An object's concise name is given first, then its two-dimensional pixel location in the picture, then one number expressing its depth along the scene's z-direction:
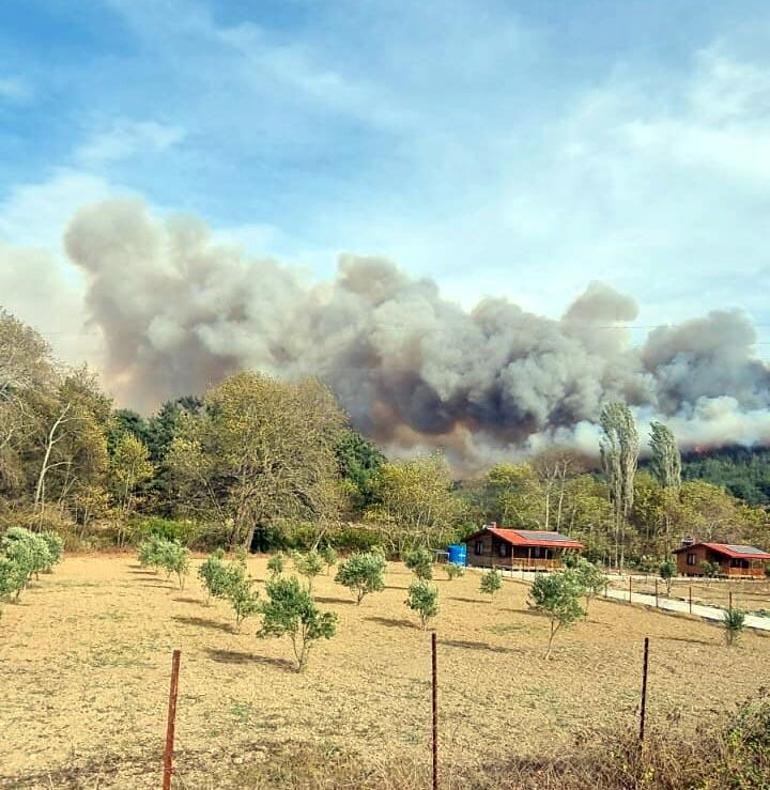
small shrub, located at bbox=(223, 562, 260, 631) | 18.61
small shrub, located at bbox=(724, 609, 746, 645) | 21.16
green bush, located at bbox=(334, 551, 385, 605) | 25.95
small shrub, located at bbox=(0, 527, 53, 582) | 22.52
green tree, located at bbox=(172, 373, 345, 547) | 53.16
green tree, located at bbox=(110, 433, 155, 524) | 58.09
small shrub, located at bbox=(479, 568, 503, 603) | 31.93
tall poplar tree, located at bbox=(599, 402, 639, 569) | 77.69
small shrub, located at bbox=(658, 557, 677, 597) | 38.61
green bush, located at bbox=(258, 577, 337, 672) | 14.77
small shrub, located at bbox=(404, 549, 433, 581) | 34.00
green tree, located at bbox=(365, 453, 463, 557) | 64.19
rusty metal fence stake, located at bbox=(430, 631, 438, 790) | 7.14
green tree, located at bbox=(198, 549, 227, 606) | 22.80
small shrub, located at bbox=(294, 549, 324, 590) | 32.50
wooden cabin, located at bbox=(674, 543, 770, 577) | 60.84
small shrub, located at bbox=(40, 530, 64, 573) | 30.59
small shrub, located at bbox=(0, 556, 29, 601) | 18.05
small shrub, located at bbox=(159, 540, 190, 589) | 28.86
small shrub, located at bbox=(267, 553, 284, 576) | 33.53
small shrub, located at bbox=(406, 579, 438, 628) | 21.20
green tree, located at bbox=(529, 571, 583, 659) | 18.39
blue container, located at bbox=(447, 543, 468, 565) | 58.21
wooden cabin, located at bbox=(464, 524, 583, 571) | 57.66
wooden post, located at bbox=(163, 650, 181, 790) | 6.56
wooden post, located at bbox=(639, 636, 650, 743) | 8.75
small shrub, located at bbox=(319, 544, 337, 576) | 40.12
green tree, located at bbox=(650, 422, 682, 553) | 89.81
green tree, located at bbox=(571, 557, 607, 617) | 27.33
